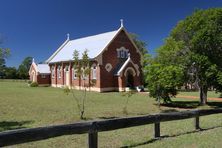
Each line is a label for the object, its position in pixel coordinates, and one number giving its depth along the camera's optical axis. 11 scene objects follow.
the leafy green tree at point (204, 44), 14.59
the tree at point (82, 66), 10.77
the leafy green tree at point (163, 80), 14.63
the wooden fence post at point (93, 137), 5.41
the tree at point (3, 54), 10.40
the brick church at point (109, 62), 26.62
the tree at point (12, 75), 70.98
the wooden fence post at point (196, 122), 7.62
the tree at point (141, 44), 47.86
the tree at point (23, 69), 72.60
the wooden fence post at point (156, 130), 6.65
